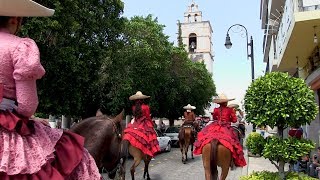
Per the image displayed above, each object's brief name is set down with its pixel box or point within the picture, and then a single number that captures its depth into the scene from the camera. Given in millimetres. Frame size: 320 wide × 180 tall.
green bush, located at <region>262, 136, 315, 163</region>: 6516
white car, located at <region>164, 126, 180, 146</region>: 26105
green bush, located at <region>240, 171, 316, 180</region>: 6690
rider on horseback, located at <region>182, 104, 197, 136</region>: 18406
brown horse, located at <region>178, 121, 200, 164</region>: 17625
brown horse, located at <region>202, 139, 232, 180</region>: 8781
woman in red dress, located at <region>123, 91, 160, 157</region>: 10939
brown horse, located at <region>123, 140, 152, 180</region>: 11055
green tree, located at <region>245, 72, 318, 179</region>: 6496
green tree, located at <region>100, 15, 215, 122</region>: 21297
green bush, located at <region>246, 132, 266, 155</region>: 6997
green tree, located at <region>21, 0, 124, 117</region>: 13625
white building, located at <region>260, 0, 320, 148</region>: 10984
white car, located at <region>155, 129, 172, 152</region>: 21123
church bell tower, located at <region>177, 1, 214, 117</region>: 93312
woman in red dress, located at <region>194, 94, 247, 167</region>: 8909
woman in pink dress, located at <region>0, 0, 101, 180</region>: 2480
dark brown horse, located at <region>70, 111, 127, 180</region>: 4203
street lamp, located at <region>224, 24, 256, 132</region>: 20125
